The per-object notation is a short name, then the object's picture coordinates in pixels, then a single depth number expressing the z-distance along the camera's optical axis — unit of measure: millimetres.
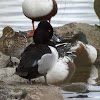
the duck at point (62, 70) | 11617
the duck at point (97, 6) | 16031
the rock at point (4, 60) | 12416
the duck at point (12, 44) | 12109
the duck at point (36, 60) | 9703
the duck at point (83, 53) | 13832
